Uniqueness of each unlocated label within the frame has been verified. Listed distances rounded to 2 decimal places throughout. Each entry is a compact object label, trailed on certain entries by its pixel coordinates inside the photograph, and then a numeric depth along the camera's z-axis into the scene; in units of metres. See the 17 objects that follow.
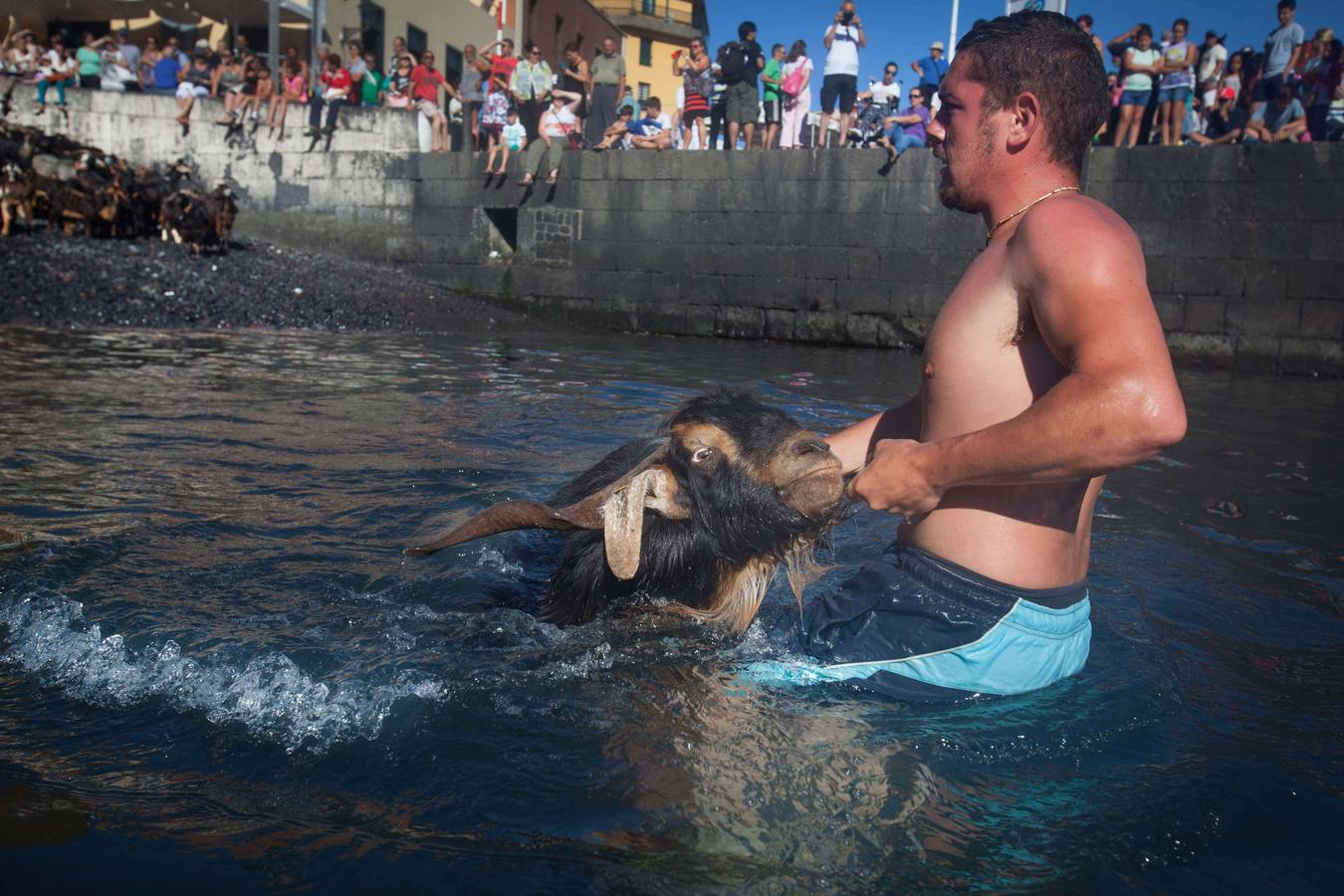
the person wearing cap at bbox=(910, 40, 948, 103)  15.70
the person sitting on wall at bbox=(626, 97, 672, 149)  18.23
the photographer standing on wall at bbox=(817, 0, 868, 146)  15.96
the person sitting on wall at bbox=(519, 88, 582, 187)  18.55
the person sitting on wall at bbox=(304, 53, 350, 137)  20.30
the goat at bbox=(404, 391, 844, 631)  3.04
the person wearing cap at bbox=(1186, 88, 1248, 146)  14.23
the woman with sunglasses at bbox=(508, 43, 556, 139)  18.56
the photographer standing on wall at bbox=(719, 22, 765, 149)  16.41
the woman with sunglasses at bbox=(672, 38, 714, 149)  17.61
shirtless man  2.59
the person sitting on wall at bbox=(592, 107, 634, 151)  18.20
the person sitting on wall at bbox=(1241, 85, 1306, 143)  13.73
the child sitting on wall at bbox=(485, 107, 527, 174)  18.64
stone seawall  13.95
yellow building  55.22
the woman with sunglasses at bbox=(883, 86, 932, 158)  15.84
